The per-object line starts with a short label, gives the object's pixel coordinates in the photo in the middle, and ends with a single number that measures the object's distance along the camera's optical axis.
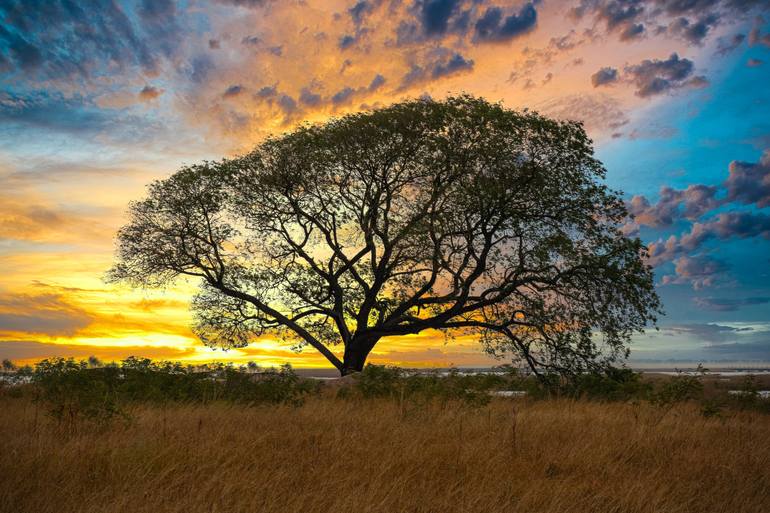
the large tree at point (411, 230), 23.52
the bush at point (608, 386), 20.31
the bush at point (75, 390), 10.23
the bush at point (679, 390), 16.55
